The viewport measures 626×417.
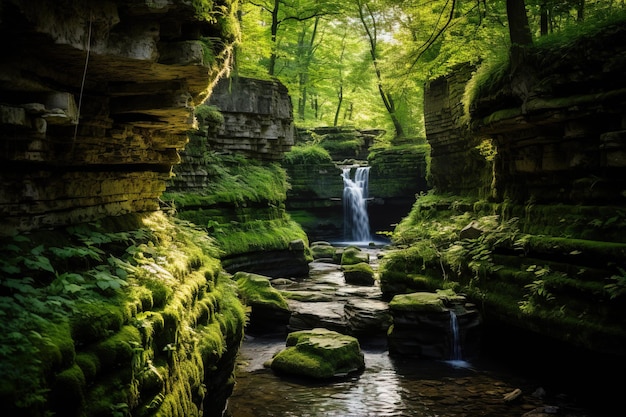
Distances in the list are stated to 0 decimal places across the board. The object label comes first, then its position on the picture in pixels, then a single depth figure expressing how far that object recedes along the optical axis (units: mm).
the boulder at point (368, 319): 11539
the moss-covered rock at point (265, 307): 12430
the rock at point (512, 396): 8133
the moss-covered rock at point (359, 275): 16594
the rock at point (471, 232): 11835
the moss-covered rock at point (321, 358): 9359
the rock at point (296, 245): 18797
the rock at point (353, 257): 19109
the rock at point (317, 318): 11875
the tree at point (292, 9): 23511
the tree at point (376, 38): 28297
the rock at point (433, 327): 10266
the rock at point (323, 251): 22883
